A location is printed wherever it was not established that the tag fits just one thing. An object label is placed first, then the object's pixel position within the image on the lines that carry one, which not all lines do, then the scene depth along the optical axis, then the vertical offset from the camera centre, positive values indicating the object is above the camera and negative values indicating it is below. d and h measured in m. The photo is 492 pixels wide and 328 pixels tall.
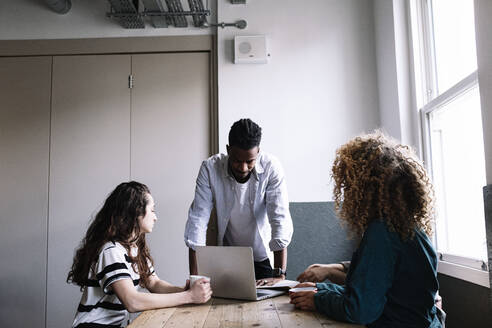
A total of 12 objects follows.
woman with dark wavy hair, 1.40 -0.23
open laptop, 1.37 -0.23
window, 1.90 +0.38
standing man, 2.04 -0.03
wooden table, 1.17 -0.34
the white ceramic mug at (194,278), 1.44 -0.26
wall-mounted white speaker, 2.94 +1.05
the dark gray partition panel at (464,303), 1.71 -0.46
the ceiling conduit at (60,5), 2.99 +1.42
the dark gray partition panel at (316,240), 2.79 -0.26
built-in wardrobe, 3.02 +0.45
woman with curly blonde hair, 1.08 -0.10
